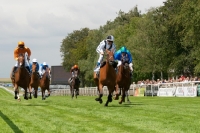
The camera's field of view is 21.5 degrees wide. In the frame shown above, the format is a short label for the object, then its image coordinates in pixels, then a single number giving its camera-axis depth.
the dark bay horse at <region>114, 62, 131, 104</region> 20.70
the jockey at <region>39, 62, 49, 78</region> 35.34
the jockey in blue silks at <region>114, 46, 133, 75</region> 20.72
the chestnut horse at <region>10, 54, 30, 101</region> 22.72
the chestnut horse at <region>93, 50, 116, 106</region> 19.11
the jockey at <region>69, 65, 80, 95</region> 39.72
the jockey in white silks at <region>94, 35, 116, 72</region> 19.64
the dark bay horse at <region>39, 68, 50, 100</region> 35.47
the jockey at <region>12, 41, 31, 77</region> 22.95
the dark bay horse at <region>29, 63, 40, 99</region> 31.56
